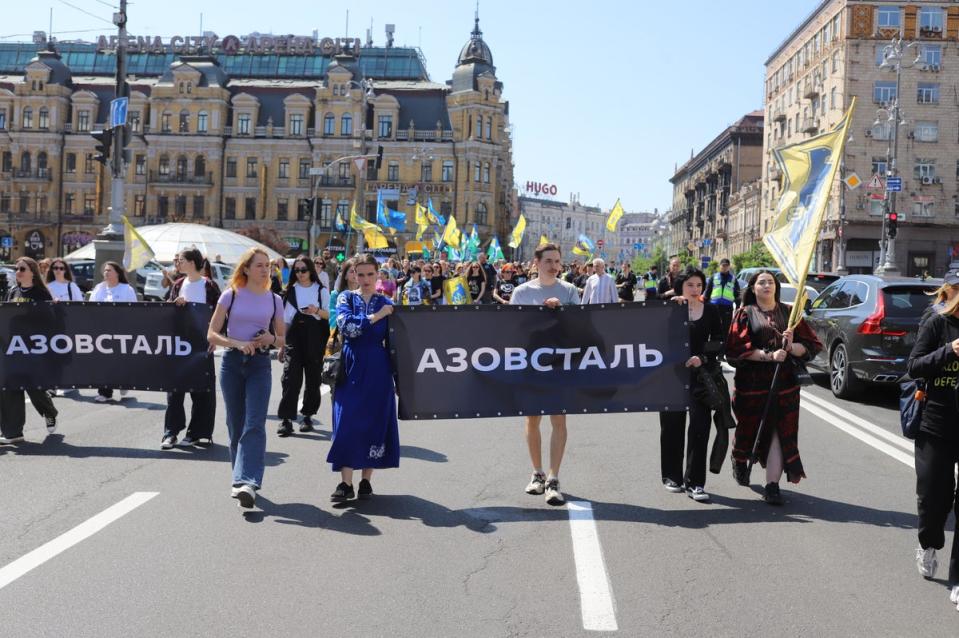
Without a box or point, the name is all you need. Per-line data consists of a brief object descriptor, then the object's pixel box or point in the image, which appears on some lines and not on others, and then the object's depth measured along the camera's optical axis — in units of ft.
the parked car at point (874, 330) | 44.75
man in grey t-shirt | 25.67
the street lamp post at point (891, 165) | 119.03
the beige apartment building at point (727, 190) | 302.66
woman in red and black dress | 25.43
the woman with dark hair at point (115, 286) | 42.29
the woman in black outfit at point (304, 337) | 36.55
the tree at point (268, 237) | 229.04
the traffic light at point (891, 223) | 112.23
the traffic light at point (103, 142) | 72.31
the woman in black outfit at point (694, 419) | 26.02
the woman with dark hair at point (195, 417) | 32.81
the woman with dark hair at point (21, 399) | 32.63
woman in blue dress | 24.61
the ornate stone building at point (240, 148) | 289.12
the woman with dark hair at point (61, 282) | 42.27
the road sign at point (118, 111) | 73.72
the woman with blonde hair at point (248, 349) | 24.39
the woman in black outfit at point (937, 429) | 18.48
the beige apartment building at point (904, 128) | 209.46
